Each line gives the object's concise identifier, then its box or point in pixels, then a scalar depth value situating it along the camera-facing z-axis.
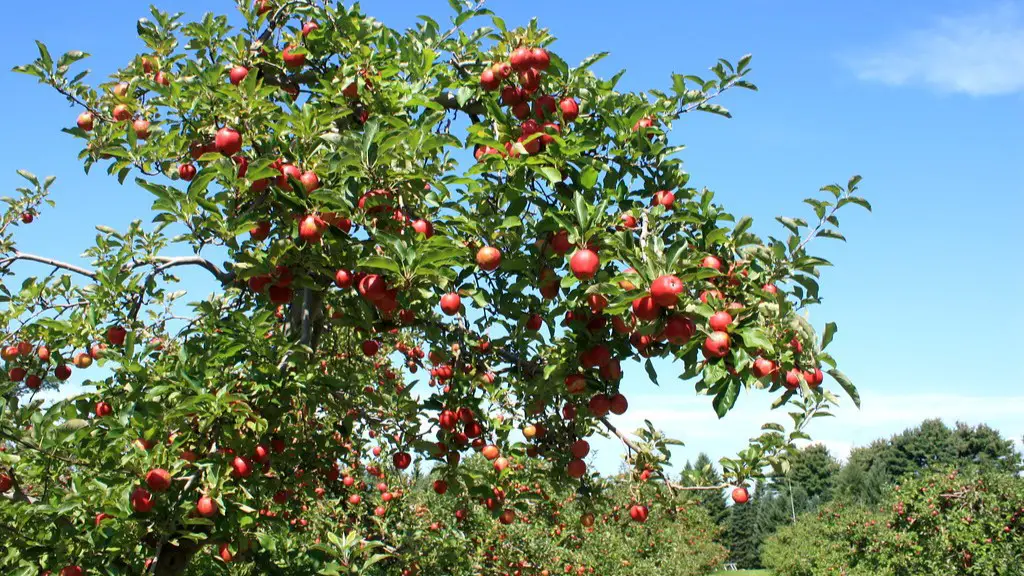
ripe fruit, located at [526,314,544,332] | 3.91
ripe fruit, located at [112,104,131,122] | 4.19
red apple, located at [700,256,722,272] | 3.16
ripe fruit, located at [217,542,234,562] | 4.36
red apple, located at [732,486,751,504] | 3.72
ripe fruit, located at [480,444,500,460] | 4.21
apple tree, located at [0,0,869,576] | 3.09
